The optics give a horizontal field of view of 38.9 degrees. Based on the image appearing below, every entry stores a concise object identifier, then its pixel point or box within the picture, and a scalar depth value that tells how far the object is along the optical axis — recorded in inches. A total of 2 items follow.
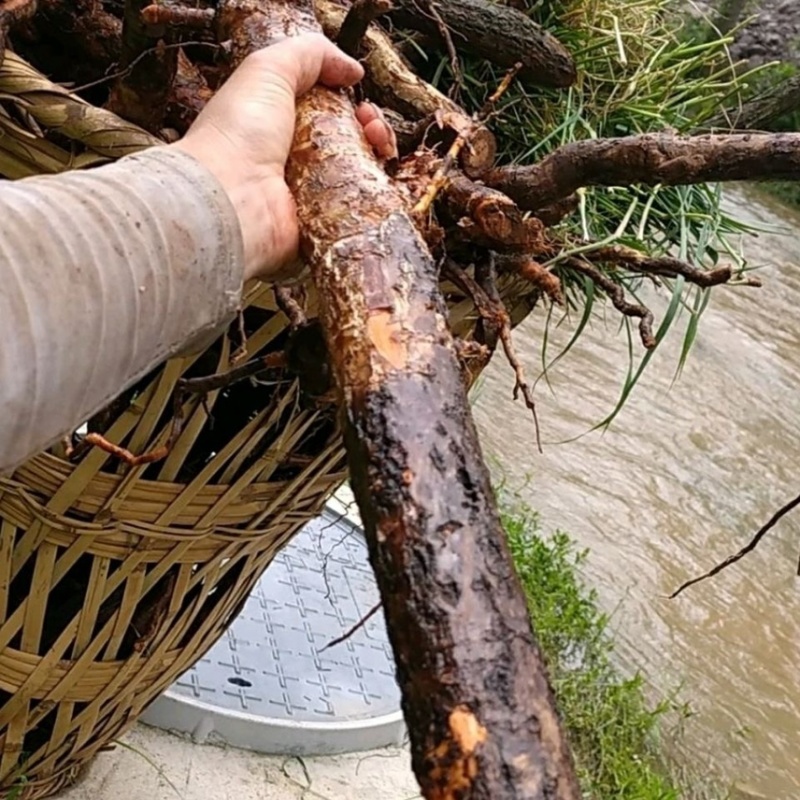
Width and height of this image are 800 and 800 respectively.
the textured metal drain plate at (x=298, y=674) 43.1
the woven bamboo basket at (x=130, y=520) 24.0
